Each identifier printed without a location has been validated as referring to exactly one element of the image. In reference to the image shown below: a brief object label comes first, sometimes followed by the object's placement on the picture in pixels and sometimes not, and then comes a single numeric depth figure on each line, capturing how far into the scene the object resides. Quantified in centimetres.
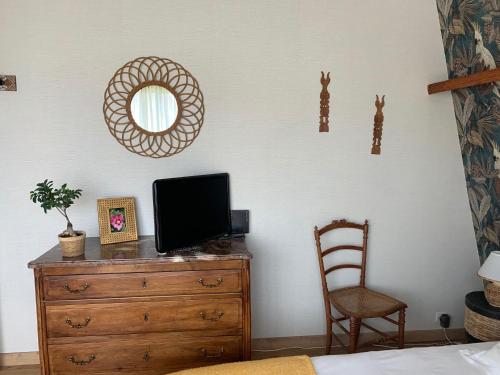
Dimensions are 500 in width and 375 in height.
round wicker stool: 229
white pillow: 149
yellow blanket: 146
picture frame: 245
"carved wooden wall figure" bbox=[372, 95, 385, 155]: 276
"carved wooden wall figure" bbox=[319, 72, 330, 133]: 270
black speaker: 270
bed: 149
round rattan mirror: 254
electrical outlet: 296
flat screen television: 219
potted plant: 218
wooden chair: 244
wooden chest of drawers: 213
